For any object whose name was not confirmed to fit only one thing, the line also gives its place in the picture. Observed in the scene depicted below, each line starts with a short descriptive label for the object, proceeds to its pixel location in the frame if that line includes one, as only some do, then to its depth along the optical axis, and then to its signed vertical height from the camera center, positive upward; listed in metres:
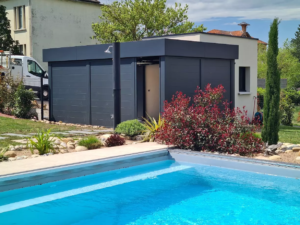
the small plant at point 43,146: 9.13 -1.22
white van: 21.23 +1.63
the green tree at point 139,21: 29.16 +5.98
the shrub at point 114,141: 10.52 -1.27
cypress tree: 10.15 +0.04
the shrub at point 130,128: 11.50 -1.00
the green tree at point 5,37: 28.75 +4.55
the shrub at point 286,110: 20.71 -0.81
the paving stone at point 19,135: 12.00 -1.25
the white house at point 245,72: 19.96 +1.31
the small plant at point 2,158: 8.41 -1.39
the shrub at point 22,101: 16.75 -0.23
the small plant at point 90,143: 10.04 -1.27
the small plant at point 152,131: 11.19 -1.07
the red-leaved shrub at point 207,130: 9.49 -0.91
